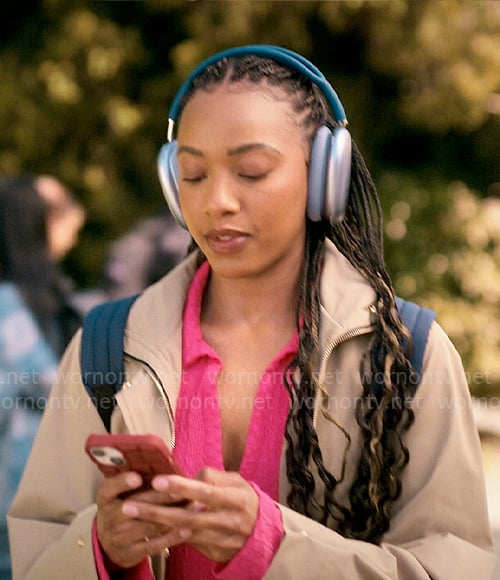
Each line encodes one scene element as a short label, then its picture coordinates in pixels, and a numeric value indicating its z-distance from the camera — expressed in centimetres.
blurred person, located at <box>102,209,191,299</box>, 475
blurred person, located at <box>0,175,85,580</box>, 377
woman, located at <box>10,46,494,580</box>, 201
